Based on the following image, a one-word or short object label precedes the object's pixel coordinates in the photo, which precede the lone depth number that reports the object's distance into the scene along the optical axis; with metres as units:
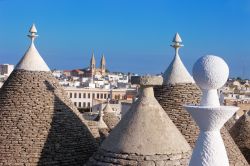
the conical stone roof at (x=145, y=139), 7.61
